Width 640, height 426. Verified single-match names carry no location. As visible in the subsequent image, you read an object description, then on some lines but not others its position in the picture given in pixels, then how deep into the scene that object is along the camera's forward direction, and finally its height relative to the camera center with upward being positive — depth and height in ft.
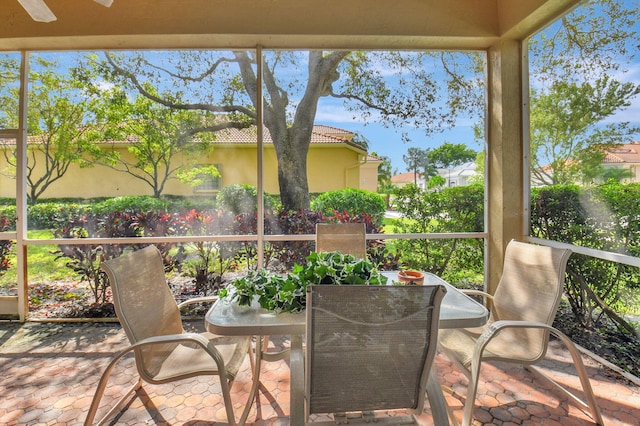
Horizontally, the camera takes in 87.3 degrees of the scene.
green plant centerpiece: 5.44 -1.15
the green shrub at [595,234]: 8.41 -0.62
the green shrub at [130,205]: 11.98 +0.41
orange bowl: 6.74 -1.30
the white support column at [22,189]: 11.50 +0.98
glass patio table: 4.51 -1.69
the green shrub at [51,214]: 11.74 +0.11
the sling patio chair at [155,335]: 5.28 -2.03
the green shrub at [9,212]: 11.66 +0.19
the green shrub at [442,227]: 12.51 -0.50
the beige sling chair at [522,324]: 5.62 -2.05
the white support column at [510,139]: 11.24 +2.48
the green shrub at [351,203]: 12.38 +0.42
